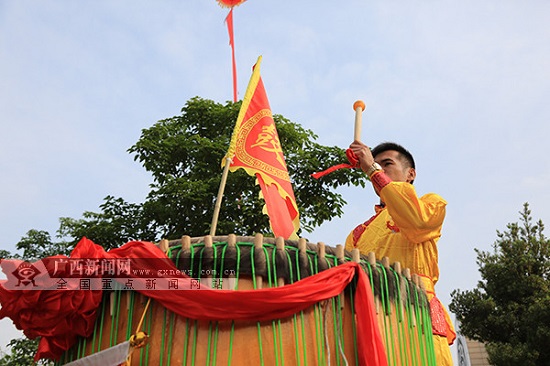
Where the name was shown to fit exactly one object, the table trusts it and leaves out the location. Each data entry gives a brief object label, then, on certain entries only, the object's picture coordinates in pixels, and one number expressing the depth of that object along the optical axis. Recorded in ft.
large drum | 7.80
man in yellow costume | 11.46
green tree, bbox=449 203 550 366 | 49.75
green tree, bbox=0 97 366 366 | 37.14
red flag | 15.46
